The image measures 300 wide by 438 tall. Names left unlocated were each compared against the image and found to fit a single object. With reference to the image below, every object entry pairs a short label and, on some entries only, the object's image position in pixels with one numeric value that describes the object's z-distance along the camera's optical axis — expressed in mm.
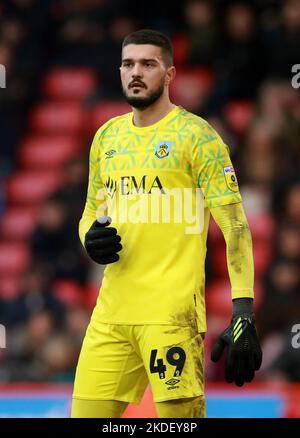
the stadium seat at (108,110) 12590
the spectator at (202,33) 12805
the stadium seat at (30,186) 13141
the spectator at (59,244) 11109
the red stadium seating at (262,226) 11336
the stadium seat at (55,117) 13656
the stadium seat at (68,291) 10633
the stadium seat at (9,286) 11250
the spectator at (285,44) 11922
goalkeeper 5906
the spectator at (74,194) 11047
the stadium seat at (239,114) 11938
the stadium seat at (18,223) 12734
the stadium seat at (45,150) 13453
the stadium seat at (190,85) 12234
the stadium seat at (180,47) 13367
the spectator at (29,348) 10008
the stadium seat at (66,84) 13742
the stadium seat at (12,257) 12211
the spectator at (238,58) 12312
